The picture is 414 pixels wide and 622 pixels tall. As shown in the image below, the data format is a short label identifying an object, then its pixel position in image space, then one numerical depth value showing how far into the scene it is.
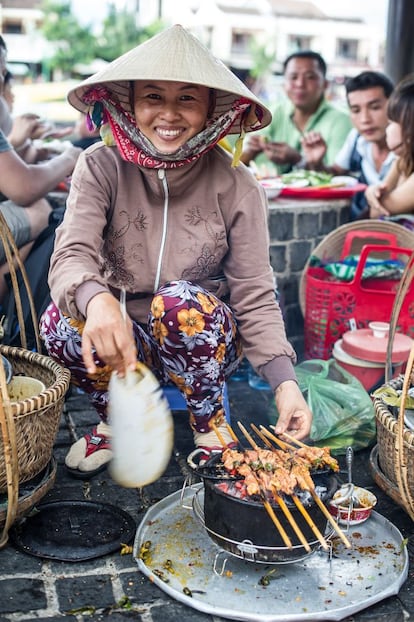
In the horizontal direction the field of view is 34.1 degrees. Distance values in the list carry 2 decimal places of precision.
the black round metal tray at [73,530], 2.22
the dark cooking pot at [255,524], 1.97
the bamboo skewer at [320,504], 1.93
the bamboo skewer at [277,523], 1.89
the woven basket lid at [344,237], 4.13
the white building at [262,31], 61.47
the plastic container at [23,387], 2.55
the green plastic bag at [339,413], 3.07
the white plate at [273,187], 4.26
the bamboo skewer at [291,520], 1.87
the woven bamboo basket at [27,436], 2.04
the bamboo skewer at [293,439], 2.19
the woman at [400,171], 4.14
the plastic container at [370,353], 3.48
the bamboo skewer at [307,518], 1.87
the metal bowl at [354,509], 2.27
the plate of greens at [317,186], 4.46
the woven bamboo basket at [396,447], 2.22
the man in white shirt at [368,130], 5.09
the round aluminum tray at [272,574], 1.95
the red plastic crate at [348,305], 3.82
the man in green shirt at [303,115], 5.71
